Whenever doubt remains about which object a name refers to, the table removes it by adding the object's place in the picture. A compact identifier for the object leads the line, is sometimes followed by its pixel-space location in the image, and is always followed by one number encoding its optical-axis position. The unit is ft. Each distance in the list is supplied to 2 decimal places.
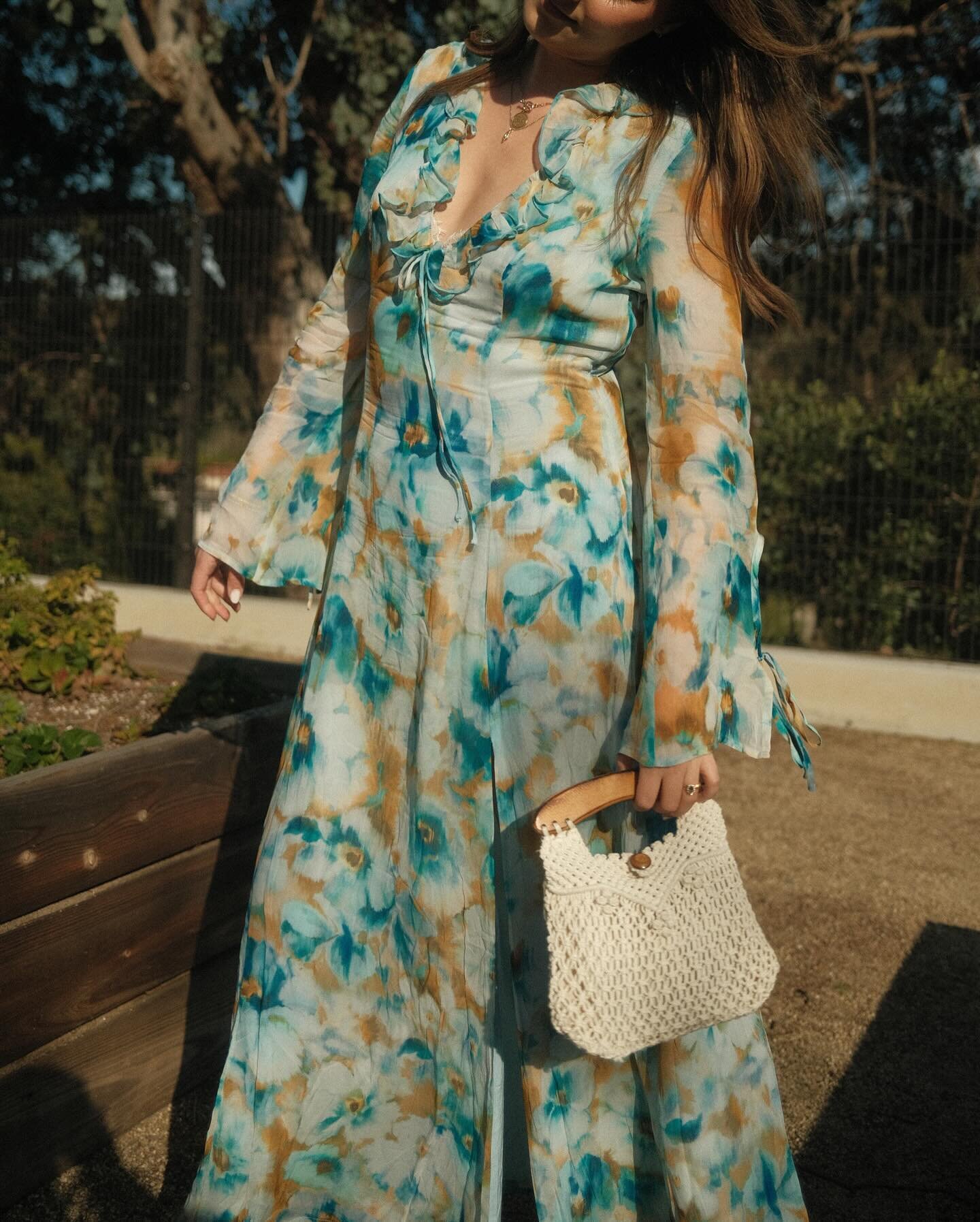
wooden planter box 6.36
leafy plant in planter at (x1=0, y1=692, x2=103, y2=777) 7.15
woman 4.94
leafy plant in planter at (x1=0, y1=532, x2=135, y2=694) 9.49
